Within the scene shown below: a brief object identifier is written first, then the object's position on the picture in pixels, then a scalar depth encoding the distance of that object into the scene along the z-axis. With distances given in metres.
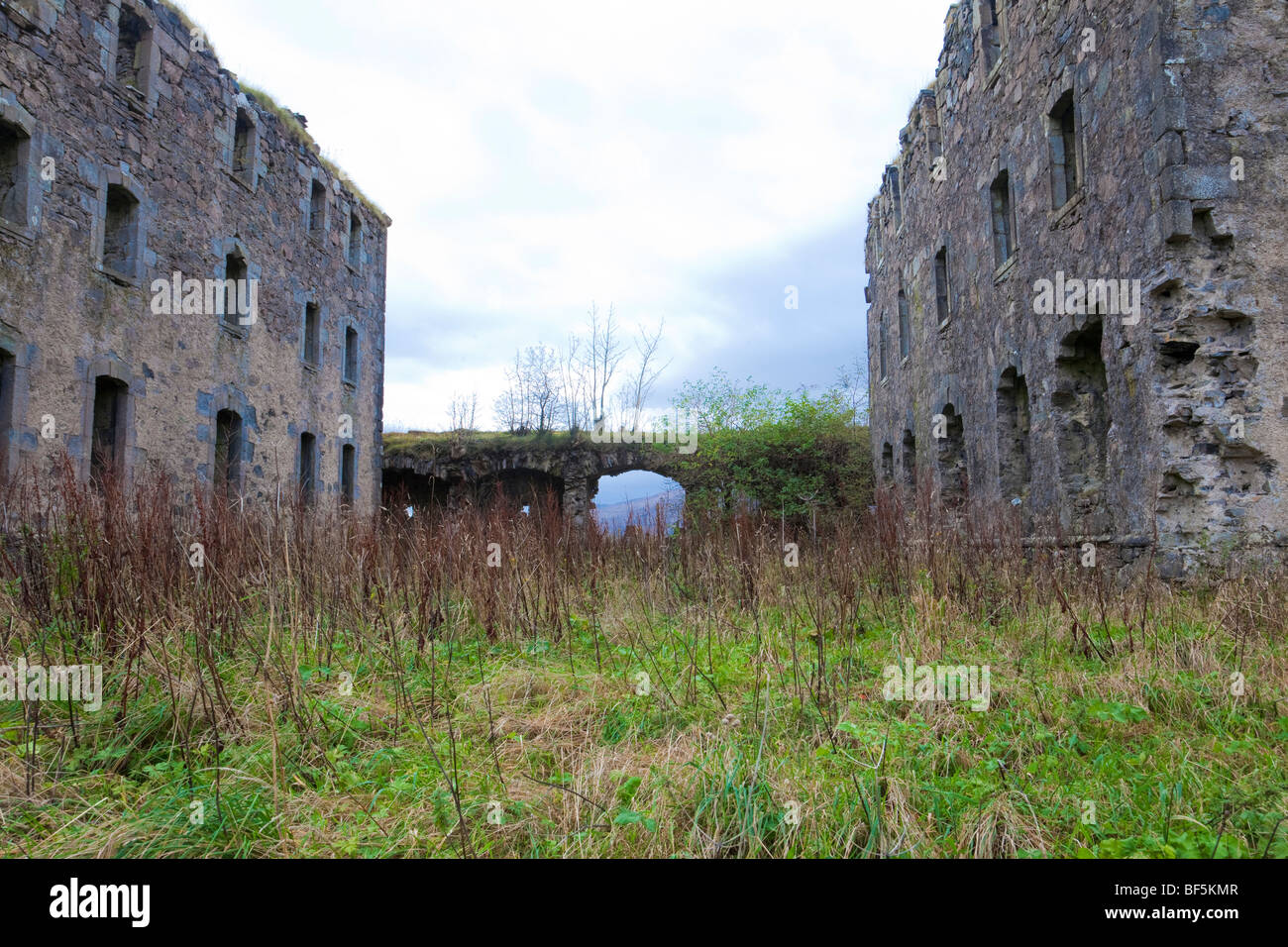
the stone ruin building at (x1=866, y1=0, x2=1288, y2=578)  6.70
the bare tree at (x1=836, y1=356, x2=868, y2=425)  20.05
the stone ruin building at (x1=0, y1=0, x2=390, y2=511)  9.59
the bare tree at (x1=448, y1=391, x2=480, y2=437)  22.09
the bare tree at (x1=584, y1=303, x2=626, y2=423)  30.11
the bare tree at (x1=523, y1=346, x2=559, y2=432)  25.78
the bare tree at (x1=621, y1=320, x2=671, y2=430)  29.98
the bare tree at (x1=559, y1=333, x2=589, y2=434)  21.80
